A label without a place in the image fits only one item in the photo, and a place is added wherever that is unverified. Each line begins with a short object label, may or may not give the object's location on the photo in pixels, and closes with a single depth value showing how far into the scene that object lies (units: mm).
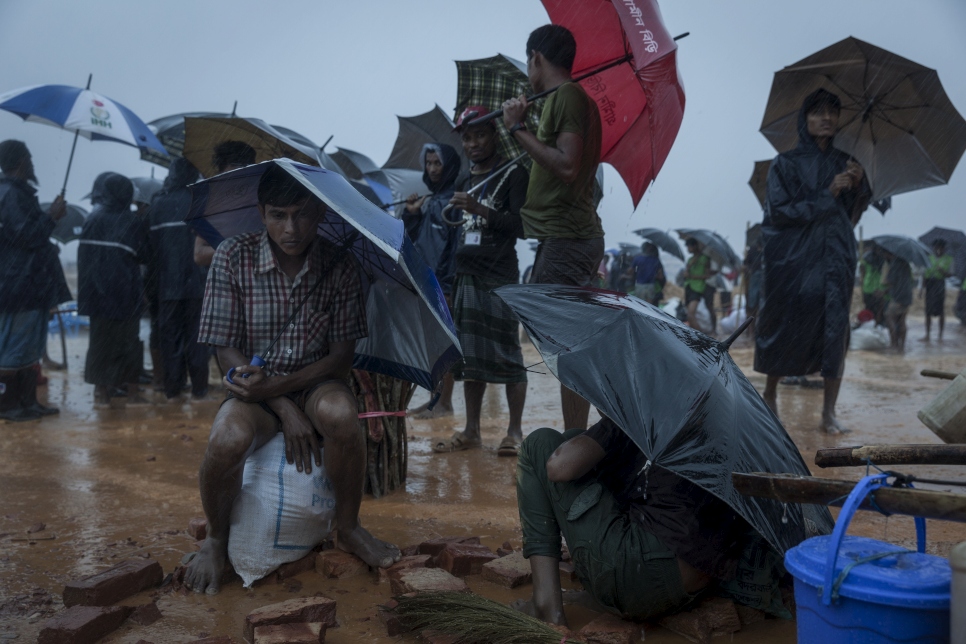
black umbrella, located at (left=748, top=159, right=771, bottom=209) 11094
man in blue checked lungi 5332
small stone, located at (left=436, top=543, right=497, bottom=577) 3308
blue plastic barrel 1718
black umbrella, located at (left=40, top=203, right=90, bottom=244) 13992
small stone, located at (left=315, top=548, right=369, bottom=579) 3367
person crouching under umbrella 2650
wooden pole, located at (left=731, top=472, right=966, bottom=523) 1676
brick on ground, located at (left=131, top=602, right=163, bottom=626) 2889
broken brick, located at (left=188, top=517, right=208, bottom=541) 3633
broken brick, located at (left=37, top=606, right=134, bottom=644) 2635
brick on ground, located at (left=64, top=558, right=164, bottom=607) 2941
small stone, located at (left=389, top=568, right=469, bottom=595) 2943
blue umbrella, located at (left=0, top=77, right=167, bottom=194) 6887
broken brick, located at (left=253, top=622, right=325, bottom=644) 2584
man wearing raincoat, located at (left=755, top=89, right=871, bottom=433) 6121
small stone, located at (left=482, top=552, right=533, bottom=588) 3227
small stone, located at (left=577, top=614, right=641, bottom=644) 2590
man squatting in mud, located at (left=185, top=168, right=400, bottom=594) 3201
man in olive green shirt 4375
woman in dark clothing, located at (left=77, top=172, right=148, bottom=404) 7457
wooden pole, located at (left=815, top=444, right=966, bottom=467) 2035
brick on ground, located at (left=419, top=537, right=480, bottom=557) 3434
